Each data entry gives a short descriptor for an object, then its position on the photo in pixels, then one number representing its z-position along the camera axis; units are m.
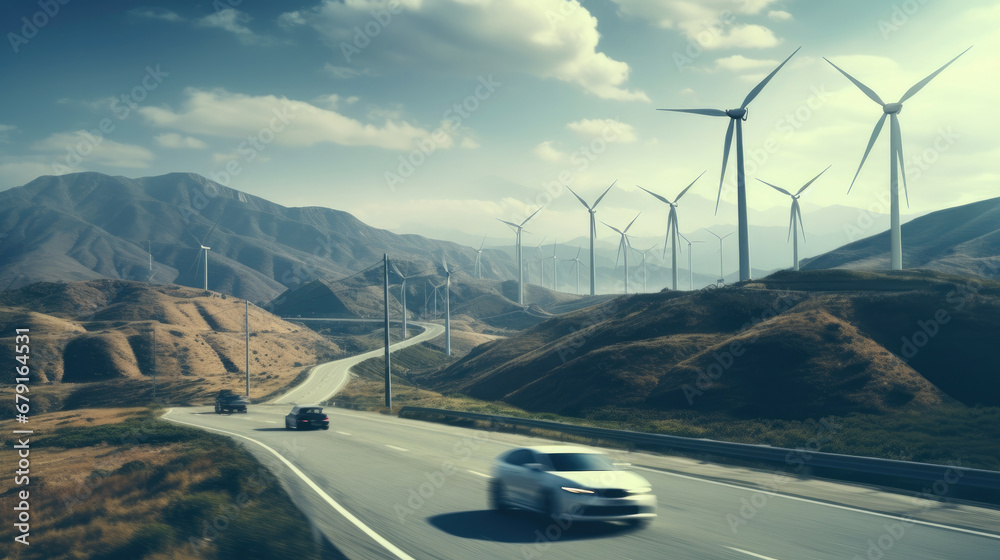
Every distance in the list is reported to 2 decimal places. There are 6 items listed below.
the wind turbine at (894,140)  55.81
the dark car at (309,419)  34.00
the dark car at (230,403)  51.19
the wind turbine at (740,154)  54.50
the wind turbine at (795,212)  89.38
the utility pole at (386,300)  45.13
